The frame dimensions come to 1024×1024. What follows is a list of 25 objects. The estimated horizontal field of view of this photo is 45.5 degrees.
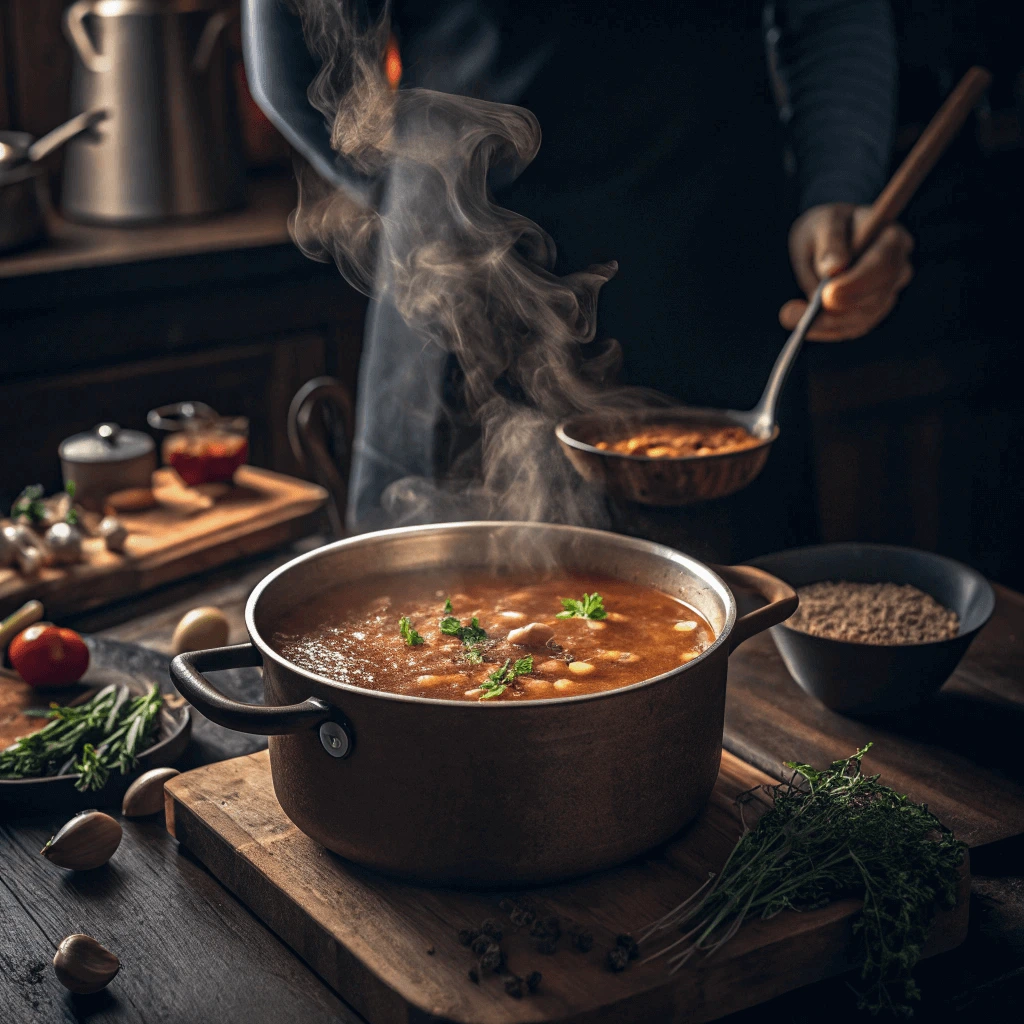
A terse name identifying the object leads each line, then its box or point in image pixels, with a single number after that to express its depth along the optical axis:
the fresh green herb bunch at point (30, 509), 2.30
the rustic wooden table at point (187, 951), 1.05
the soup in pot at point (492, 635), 1.31
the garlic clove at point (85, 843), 1.23
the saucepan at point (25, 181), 2.99
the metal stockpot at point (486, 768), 1.04
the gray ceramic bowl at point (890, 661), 1.44
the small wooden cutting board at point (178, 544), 2.09
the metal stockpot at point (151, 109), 3.29
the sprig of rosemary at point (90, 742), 1.36
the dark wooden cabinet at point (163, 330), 3.12
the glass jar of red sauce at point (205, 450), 2.56
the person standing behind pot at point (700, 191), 1.98
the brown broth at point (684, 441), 1.69
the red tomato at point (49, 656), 1.57
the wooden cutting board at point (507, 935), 0.99
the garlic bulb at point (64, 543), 2.13
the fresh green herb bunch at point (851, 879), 1.06
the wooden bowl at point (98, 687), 1.33
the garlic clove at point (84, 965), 1.05
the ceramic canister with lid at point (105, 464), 2.48
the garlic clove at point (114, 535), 2.21
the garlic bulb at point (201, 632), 1.69
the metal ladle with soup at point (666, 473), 1.58
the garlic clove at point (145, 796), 1.34
